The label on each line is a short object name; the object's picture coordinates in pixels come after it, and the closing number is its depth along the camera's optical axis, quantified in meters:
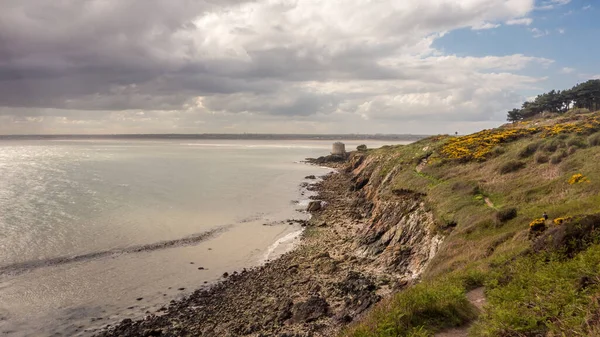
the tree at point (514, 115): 97.16
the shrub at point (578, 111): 62.53
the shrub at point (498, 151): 40.14
